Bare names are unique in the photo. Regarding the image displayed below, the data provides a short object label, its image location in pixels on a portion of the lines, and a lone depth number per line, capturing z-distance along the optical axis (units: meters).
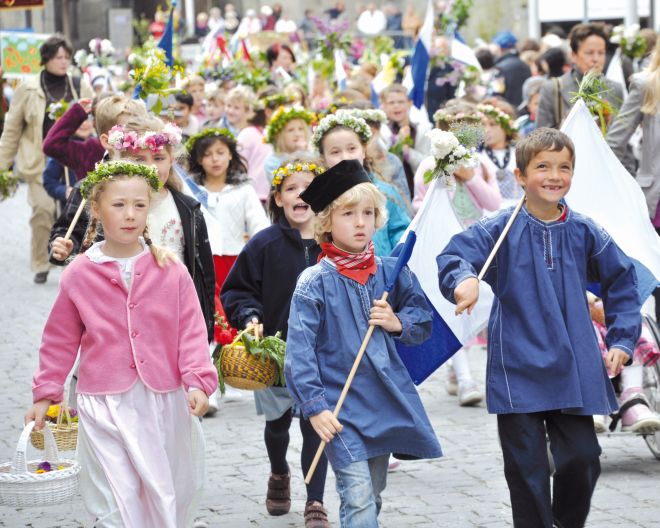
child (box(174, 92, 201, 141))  13.90
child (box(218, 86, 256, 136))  13.77
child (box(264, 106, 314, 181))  10.47
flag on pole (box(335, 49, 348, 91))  16.75
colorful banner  17.45
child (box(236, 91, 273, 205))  12.14
